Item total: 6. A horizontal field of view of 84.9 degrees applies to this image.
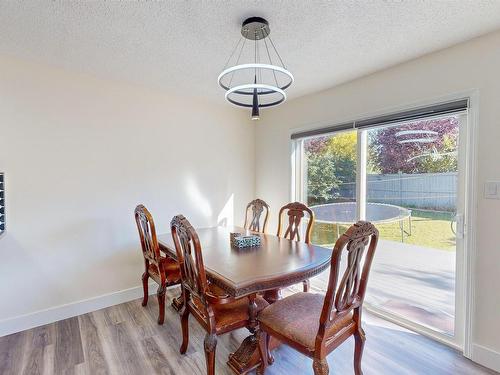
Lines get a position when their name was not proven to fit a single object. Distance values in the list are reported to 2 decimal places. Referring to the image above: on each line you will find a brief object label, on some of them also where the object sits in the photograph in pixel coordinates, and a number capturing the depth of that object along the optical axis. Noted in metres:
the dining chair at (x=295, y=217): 2.78
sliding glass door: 2.18
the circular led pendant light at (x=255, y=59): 1.75
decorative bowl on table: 2.24
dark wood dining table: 1.58
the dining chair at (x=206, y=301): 1.65
